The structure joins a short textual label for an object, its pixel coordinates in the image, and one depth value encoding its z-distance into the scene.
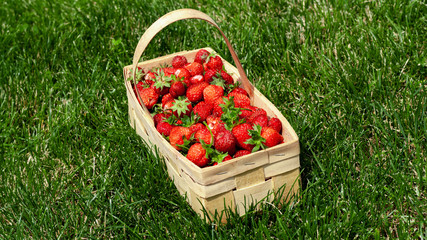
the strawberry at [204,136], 2.18
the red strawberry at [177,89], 2.54
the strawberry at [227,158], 2.10
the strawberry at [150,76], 2.73
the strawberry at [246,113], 2.35
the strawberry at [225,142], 2.10
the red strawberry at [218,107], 2.40
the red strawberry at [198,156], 2.09
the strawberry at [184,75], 2.62
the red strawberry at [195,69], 2.69
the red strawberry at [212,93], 2.47
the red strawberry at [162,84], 2.58
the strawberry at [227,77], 2.63
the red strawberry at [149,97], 2.58
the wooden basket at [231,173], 2.01
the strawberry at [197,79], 2.64
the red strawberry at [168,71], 2.67
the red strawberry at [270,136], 2.09
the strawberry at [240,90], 2.51
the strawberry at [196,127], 2.28
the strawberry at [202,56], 2.78
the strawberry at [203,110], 2.41
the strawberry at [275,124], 2.18
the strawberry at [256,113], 2.31
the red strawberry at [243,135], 2.15
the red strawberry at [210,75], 2.62
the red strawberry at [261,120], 2.21
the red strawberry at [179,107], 2.39
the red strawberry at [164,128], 2.32
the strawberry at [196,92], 2.52
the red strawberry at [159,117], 2.43
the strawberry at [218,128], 2.23
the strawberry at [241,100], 2.43
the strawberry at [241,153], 2.13
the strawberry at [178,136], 2.21
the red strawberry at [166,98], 2.53
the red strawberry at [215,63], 2.72
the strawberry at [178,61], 2.79
